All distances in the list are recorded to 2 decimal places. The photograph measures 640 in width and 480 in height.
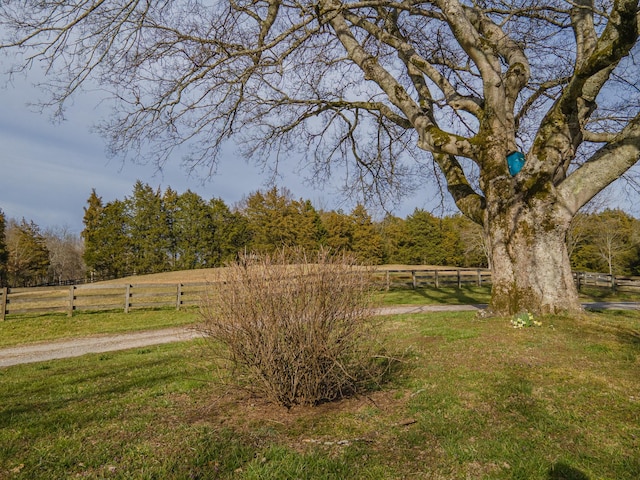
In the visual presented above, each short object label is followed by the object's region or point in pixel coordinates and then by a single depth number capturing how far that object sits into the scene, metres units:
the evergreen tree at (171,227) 49.16
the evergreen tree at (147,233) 47.59
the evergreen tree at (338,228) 45.08
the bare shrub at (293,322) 3.83
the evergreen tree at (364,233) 44.75
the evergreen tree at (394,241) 50.33
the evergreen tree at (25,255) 43.34
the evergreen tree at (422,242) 53.25
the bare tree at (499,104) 7.06
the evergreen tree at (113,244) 46.78
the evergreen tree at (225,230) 48.84
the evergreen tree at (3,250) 40.44
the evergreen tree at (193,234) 48.53
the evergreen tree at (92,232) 46.47
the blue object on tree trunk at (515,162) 7.55
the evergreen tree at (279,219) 43.38
